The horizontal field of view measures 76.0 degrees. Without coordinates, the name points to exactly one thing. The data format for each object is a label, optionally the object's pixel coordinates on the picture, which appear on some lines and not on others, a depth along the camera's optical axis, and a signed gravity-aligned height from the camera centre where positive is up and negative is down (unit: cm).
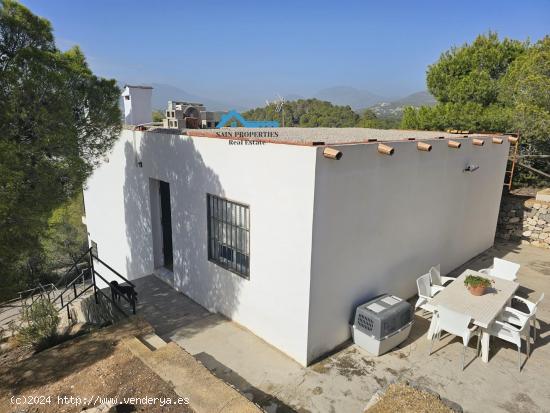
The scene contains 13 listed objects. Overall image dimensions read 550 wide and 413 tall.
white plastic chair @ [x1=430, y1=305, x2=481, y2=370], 584 -324
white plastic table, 587 -301
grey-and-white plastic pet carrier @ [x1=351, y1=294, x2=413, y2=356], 610 -341
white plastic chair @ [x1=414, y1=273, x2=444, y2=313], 690 -325
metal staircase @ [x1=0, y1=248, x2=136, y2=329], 738 -383
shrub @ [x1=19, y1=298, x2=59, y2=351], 671 -392
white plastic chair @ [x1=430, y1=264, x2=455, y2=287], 773 -321
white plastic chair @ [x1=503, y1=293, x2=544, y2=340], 608 -317
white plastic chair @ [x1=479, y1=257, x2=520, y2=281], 817 -322
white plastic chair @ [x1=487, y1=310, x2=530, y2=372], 581 -331
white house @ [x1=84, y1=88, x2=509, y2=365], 573 -183
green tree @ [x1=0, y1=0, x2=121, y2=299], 615 -16
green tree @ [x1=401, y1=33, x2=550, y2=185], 1237 +162
